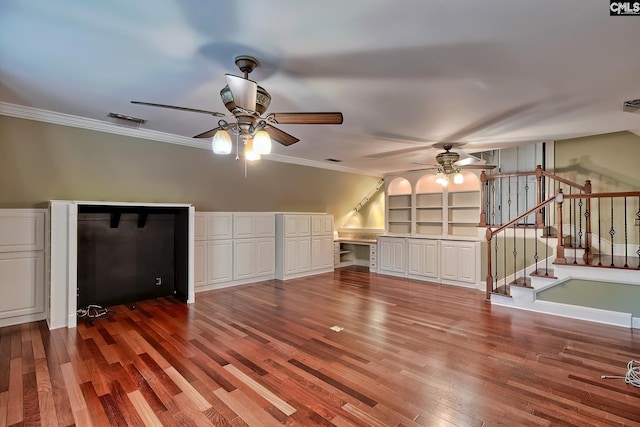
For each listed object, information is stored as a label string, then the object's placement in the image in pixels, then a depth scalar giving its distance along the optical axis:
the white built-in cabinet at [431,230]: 6.23
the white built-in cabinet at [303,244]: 6.60
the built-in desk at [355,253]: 7.75
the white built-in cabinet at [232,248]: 5.54
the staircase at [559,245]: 4.12
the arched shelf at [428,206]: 7.32
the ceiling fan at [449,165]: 4.65
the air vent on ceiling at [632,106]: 3.26
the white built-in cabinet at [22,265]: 3.77
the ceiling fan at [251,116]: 2.27
